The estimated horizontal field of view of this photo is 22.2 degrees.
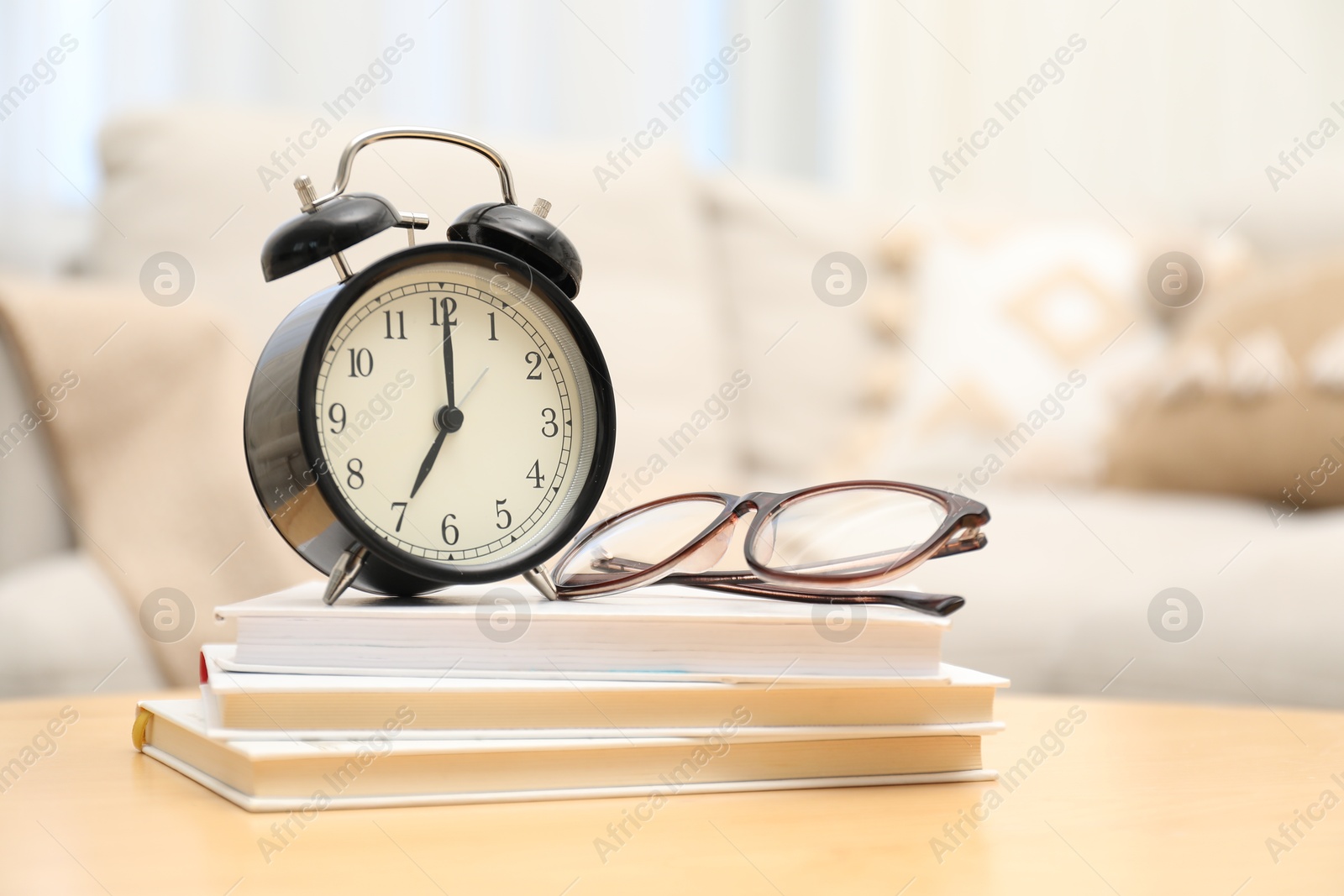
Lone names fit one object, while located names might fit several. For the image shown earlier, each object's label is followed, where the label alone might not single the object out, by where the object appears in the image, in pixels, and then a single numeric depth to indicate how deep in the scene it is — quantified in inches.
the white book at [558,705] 37.0
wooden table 35.1
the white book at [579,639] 37.4
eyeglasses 38.5
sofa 52.1
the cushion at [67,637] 50.3
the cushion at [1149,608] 50.3
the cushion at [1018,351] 82.4
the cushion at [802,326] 87.4
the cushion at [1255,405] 68.0
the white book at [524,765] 36.7
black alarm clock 38.5
